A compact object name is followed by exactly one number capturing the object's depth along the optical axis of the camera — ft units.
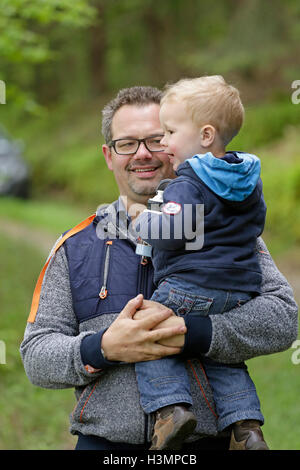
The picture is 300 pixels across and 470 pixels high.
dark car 54.69
